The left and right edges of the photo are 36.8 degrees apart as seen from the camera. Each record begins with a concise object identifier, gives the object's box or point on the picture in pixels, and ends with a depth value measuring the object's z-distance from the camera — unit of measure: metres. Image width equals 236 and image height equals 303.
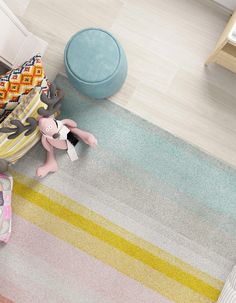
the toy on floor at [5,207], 2.04
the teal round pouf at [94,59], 1.92
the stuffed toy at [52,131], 1.76
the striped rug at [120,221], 2.09
